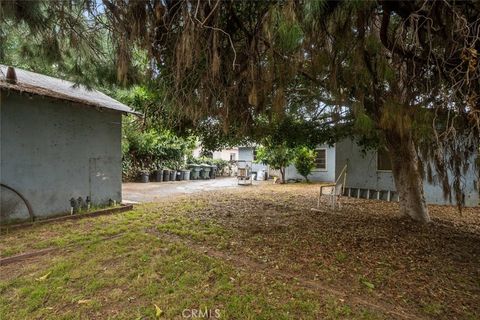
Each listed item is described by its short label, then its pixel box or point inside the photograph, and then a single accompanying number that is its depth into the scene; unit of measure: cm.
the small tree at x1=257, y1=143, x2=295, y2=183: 1536
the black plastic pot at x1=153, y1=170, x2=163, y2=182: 1530
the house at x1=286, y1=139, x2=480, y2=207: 906
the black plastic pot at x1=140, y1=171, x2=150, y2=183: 1447
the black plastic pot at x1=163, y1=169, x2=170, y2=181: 1571
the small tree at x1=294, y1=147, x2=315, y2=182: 1530
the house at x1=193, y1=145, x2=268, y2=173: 2122
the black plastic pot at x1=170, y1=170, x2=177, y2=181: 1612
